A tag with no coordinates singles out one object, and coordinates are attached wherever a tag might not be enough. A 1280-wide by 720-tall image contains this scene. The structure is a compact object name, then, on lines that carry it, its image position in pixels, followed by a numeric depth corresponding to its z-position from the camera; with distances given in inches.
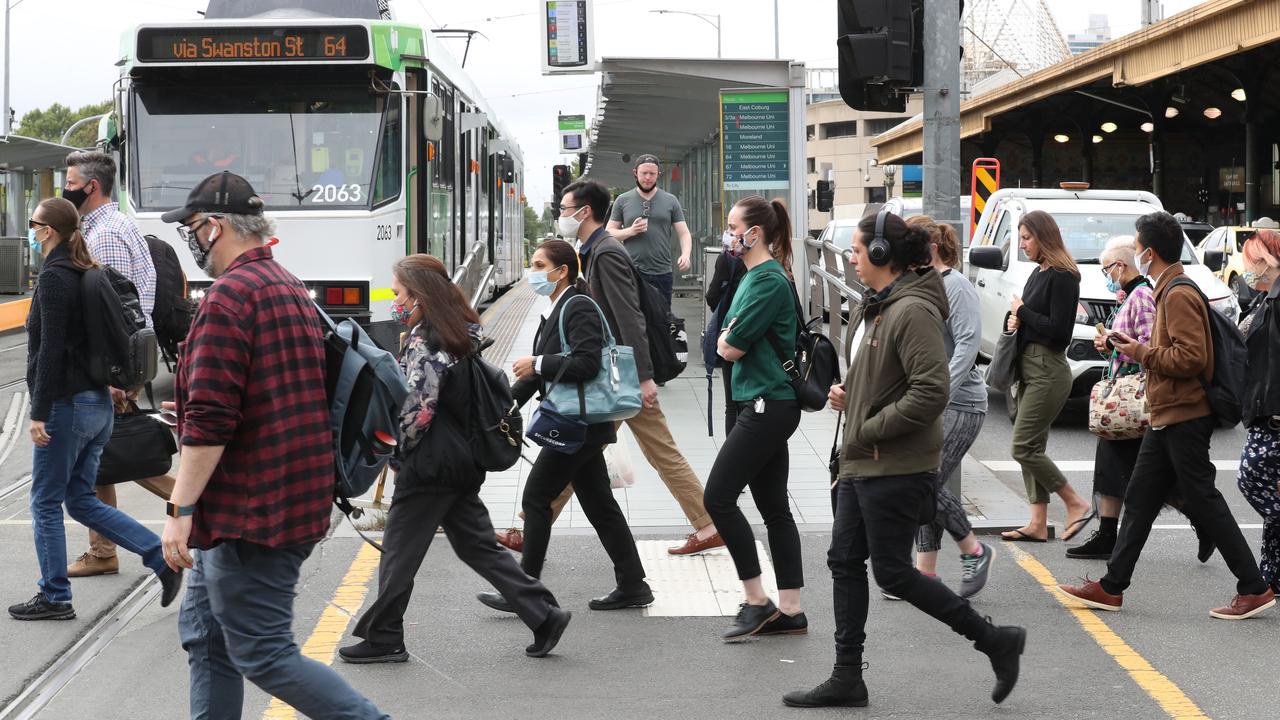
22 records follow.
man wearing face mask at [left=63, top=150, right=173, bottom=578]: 563.5
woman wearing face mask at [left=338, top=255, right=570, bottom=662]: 432.1
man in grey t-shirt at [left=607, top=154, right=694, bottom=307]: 968.3
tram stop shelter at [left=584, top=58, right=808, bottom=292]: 1148.5
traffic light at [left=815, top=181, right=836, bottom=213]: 3015.5
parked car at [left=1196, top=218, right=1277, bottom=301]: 1427.2
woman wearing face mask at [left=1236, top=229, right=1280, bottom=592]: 502.6
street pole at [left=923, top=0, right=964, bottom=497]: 666.8
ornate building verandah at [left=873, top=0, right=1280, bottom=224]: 1808.6
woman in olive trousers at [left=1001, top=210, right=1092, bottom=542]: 589.3
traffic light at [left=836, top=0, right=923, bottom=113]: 655.8
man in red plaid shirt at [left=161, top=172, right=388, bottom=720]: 300.4
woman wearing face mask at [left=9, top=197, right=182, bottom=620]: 486.6
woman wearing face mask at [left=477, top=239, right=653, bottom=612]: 486.6
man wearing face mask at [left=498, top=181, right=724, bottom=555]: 534.6
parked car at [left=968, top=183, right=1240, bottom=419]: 972.6
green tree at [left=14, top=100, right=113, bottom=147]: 7564.0
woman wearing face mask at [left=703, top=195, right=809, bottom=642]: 466.3
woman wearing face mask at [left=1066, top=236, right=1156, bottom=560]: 561.3
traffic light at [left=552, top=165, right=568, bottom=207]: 2302.4
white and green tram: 943.7
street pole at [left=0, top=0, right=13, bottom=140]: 3365.9
